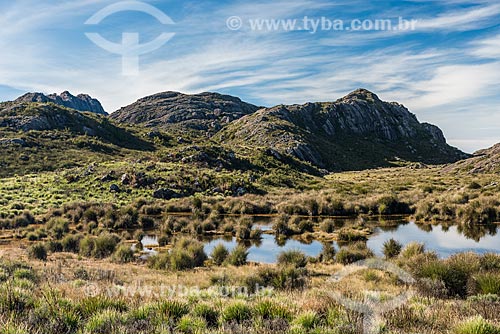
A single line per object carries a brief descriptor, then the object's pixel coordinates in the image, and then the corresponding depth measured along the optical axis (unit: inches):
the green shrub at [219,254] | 799.1
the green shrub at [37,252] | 807.1
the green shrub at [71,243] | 953.5
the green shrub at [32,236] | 1133.7
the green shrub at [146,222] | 1373.2
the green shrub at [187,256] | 730.2
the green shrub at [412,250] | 660.5
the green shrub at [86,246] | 892.6
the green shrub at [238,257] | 771.4
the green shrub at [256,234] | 1136.2
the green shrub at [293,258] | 678.5
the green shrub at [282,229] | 1207.2
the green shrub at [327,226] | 1206.3
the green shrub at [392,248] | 771.4
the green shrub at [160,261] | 725.1
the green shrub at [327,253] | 800.9
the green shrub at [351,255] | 759.7
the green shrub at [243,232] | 1154.5
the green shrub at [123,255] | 808.3
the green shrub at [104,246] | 874.8
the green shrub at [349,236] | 1056.8
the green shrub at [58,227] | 1135.6
